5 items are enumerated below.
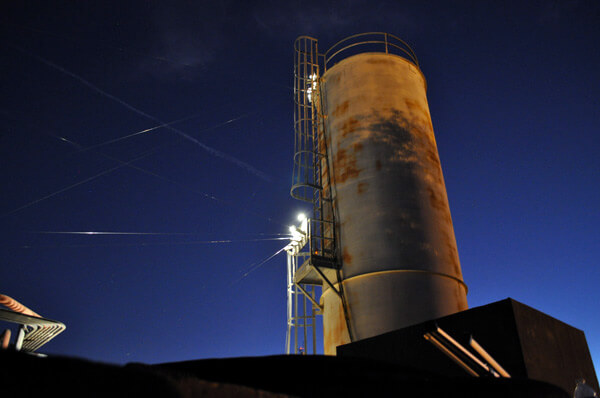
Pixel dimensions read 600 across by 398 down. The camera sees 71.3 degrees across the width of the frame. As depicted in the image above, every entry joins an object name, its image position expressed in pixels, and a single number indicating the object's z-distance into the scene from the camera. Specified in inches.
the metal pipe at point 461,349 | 156.9
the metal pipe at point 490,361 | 151.7
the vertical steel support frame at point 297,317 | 679.3
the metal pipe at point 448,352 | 165.2
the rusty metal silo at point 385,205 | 523.2
